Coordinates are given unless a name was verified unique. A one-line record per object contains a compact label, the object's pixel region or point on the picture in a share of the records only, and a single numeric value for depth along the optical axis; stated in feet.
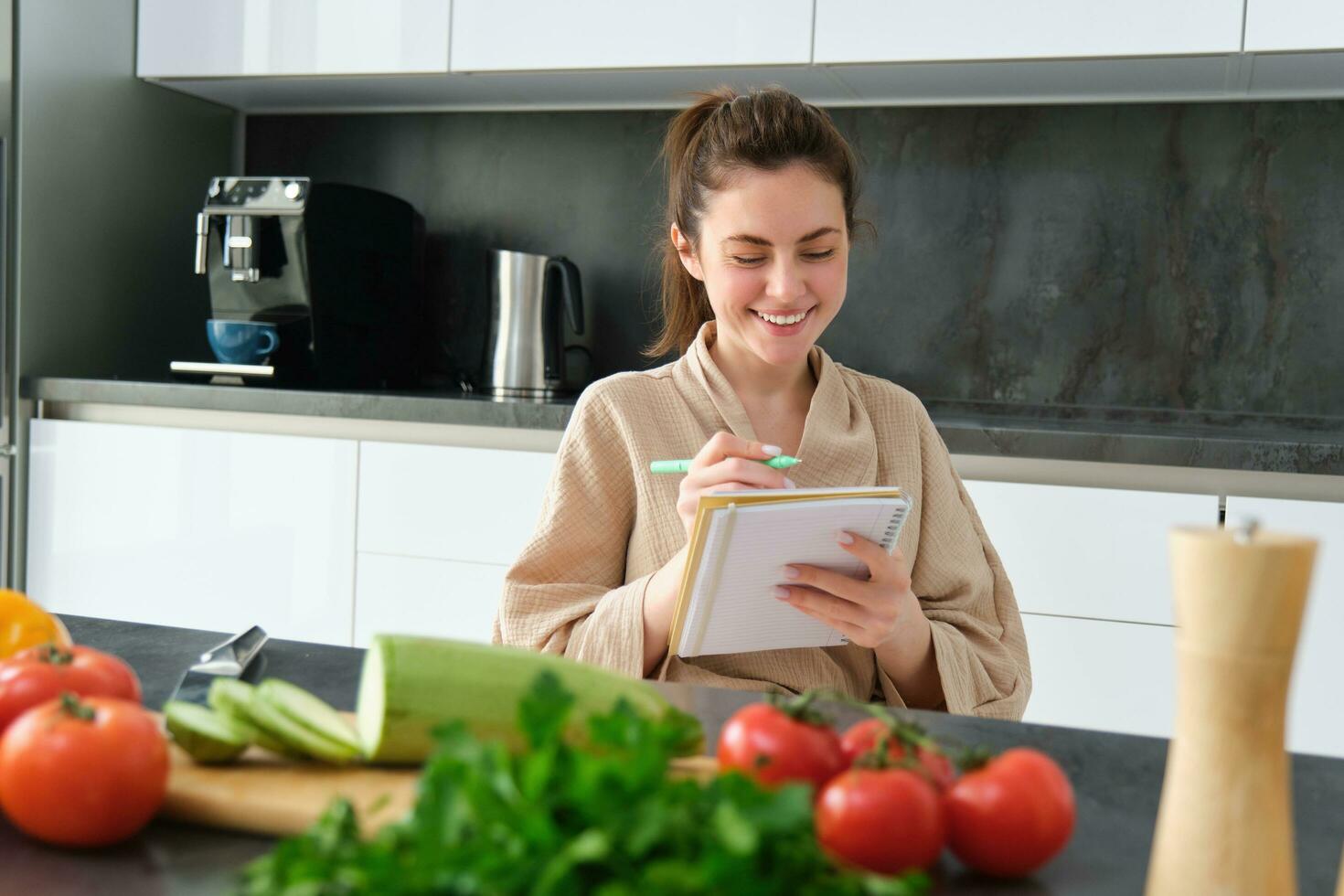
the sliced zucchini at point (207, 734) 2.39
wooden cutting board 2.21
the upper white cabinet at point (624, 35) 7.95
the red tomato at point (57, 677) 2.37
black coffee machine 8.68
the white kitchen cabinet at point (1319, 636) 6.43
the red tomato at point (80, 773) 2.05
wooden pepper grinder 1.65
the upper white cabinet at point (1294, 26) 7.00
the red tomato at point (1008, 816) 2.02
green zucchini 2.37
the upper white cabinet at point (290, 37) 8.68
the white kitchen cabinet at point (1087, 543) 6.70
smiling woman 4.24
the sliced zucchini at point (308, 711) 2.40
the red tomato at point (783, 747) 2.12
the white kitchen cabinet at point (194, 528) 8.10
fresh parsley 1.40
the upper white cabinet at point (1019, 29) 7.20
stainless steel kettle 9.01
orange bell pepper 2.83
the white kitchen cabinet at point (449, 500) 7.63
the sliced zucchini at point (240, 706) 2.41
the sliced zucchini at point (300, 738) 2.37
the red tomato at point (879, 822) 1.90
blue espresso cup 8.80
